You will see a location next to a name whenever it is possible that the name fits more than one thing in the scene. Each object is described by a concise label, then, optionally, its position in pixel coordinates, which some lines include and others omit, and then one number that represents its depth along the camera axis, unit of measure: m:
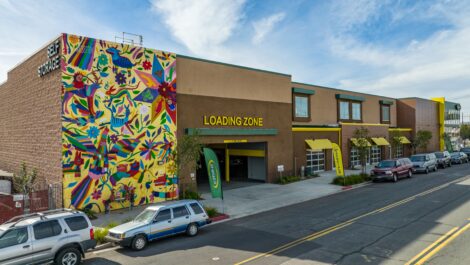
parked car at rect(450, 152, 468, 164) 47.75
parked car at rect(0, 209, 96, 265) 10.77
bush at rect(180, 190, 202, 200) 23.72
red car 30.61
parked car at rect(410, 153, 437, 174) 36.88
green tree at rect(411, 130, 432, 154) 53.22
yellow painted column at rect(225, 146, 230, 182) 32.91
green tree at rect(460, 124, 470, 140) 89.82
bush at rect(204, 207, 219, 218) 18.64
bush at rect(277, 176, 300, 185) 30.52
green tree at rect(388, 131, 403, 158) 48.19
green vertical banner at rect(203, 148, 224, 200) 19.95
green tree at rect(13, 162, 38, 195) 21.91
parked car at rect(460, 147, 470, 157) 52.54
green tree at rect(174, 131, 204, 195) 20.61
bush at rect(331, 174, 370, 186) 29.43
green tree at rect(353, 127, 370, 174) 32.06
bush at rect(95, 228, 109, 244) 14.52
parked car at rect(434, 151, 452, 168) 42.44
